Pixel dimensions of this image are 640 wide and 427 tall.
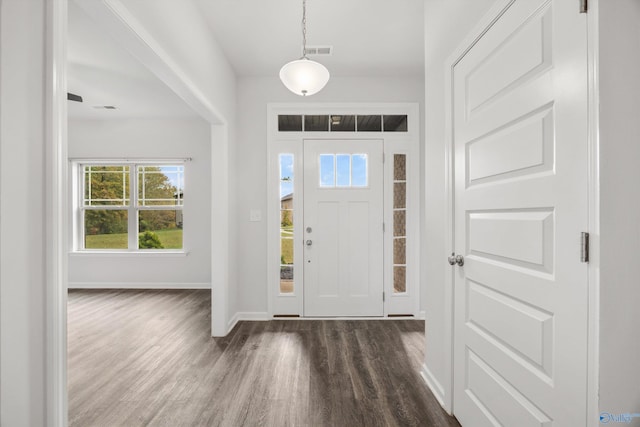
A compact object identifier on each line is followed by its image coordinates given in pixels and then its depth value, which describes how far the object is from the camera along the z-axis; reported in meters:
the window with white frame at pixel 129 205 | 5.45
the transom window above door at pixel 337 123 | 3.73
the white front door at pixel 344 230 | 3.71
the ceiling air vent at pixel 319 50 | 3.09
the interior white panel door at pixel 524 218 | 1.02
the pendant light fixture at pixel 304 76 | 2.10
